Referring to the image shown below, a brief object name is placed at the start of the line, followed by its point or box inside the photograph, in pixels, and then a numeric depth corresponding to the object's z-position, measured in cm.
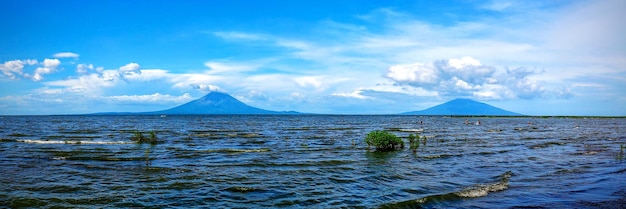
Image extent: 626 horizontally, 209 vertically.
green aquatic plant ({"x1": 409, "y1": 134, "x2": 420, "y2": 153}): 3472
